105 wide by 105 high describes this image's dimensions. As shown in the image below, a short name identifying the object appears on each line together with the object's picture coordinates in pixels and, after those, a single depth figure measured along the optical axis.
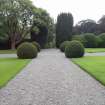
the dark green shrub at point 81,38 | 21.49
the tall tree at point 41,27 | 19.74
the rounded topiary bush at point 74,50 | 11.53
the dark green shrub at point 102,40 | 22.38
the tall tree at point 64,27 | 21.65
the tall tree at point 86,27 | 29.22
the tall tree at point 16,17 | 18.48
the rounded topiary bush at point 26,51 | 11.39
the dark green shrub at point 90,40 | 21.76
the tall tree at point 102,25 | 28.17
